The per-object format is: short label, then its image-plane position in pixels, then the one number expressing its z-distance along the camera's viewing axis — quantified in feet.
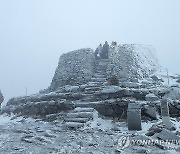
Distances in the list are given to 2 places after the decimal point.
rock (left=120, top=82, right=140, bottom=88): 31.69
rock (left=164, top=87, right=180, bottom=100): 27.51
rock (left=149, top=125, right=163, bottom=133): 19.02
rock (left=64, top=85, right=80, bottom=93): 34.37
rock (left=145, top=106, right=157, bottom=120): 23.69
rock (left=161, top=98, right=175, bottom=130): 20.02
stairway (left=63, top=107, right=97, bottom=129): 23.63
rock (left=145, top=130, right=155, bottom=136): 18.71
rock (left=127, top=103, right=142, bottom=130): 21.31
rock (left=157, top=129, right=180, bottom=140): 16.86
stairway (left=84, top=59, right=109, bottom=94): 33.05
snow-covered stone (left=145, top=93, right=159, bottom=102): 26.35
